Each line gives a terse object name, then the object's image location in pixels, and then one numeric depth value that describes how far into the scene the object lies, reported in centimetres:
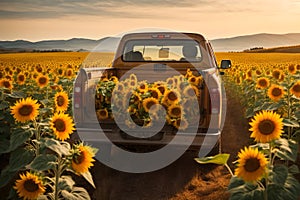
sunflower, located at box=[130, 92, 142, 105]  404
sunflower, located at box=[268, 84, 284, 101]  402
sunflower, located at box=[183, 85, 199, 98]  399
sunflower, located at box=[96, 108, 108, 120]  395
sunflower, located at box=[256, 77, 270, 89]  533
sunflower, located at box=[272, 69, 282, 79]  563
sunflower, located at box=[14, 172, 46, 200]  238
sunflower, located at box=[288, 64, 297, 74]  543
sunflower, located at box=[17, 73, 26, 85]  562
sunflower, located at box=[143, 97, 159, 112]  394
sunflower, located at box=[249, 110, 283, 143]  238
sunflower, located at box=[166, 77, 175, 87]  431
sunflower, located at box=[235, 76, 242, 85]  828
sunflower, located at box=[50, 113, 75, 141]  262
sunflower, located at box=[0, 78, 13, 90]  430
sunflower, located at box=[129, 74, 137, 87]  438
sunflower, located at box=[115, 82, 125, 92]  417
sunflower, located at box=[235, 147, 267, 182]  212
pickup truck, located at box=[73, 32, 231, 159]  371
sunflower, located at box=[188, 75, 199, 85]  413
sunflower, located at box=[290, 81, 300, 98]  399
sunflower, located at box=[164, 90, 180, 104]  395
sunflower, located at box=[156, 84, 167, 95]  415
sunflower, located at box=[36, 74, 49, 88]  490
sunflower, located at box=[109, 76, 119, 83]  443
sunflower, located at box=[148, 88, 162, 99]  406
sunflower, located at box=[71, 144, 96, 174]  231
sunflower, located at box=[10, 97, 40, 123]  274
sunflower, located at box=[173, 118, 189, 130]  378
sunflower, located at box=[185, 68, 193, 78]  447
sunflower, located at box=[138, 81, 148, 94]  414
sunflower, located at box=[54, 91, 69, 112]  364
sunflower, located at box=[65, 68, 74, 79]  606
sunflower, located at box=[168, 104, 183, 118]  387
